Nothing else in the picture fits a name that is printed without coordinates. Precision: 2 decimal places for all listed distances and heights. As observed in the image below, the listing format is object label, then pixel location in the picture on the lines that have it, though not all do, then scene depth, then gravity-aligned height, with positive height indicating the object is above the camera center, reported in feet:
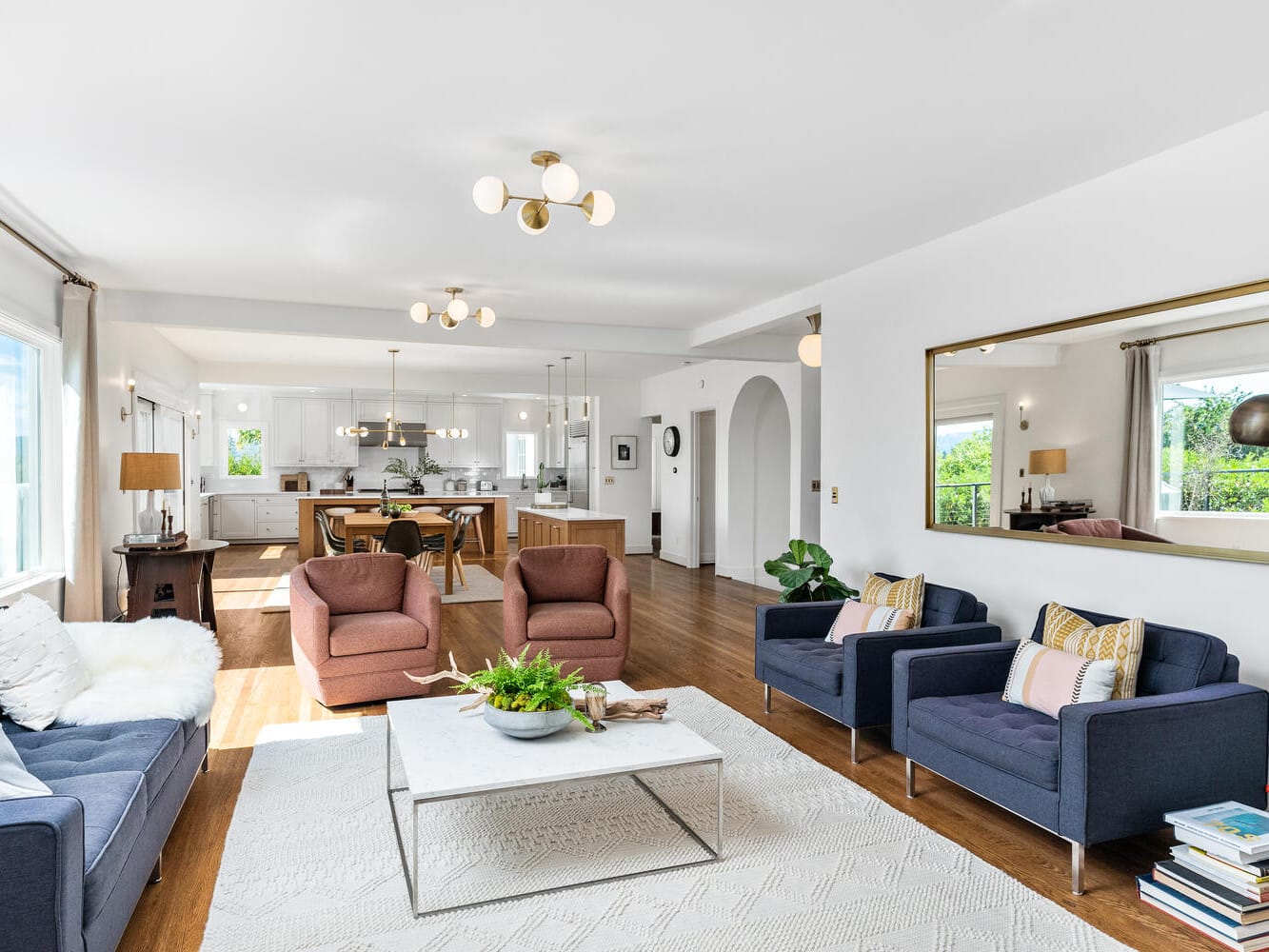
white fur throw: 9.11 -2.56
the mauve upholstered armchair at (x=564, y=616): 15.12 -2.81
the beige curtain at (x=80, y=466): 16.19 -0.01
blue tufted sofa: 5.40 -2.85
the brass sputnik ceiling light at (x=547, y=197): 9.80 +3.38
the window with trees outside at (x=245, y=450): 40.91 +0.79
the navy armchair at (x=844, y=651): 11.60 -2.93
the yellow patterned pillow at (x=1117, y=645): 9.22 -2.08
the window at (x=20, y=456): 14.76 +0.18
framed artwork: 36.37 +0.59
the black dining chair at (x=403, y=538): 23.29 -2.06
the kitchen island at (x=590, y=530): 27.99 -2.20
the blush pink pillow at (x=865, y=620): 12.50 -2.41
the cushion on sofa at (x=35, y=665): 8.74 -2.22
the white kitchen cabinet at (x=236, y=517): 39.86 -2.49
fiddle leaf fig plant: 15.16 -2.05
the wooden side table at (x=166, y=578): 17.33 -2.41
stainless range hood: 40.91 +1.49
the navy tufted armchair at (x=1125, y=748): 7.95 -2.95
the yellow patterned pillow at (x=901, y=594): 12.77 -2.05
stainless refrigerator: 41.57 -0.01
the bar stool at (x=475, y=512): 31.96 -1.87
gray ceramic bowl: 8.55 -2.70
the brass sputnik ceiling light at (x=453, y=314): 16.63 +3.21
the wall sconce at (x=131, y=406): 21.14 +1.61
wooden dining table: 24.83 -1.88
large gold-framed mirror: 9.61 +0.51
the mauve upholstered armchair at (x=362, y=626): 13.66 -2.78
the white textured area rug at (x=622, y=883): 7.33 -4.19
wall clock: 33.35 +1.05
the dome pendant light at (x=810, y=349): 18.01 +2.59
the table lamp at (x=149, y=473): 17.60 -0.16
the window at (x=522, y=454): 45.09 +0.67
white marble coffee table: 7.70 -2.94
